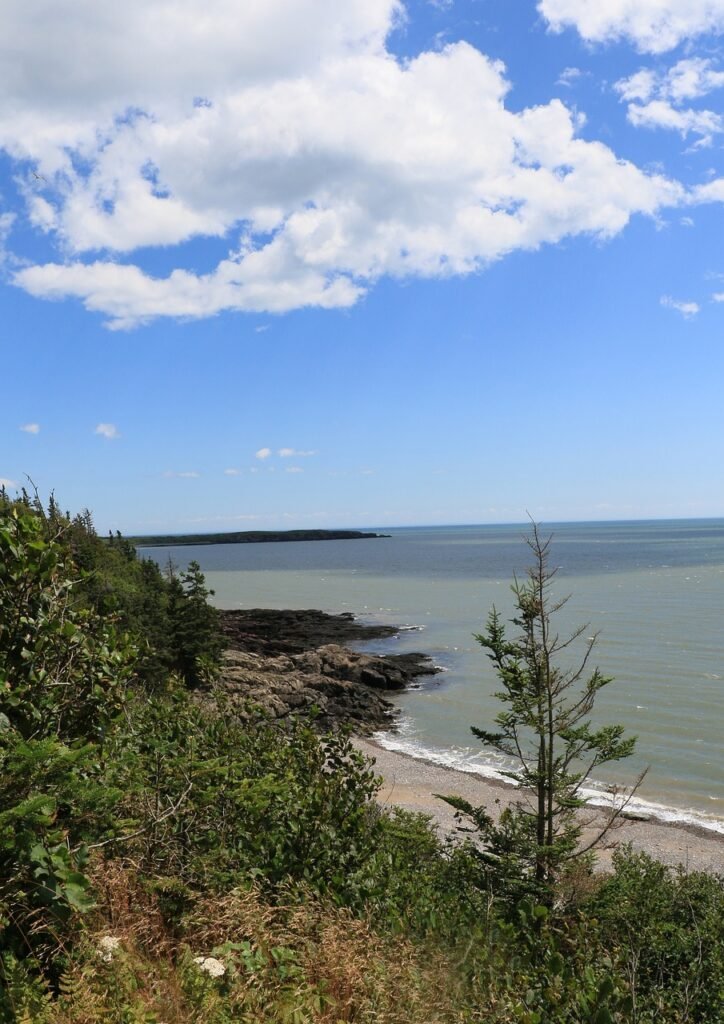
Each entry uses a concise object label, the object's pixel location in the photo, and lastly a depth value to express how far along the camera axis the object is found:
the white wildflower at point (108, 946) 4.29
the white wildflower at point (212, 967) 4.36
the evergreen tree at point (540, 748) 9.37
